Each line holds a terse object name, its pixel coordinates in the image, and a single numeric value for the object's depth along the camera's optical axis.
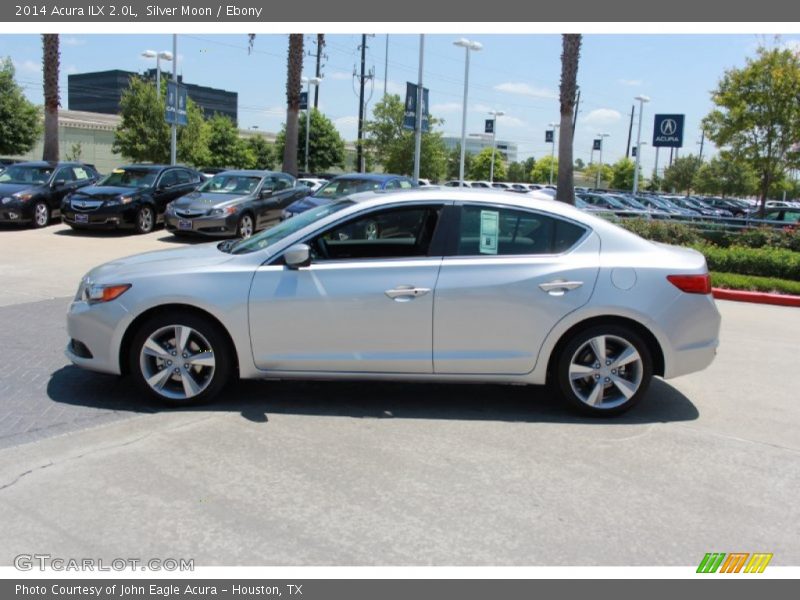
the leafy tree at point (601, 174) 103.11
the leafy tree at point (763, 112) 21.78
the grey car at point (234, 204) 16.20
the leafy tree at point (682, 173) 78.06
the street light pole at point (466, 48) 33.18
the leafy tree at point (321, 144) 55.56
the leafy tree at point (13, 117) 40.00
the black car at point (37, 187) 17.31
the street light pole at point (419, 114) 26.88
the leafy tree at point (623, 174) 84.00
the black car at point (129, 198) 16.86
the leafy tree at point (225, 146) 51.97
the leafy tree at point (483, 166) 80.31
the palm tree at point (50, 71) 23.03
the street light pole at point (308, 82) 47.32
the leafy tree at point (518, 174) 97.44
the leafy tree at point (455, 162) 69.64
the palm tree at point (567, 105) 20.14
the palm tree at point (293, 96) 25.11
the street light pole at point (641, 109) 40.83
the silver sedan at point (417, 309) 5.23
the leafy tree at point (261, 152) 58.65
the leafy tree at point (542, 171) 91.94
